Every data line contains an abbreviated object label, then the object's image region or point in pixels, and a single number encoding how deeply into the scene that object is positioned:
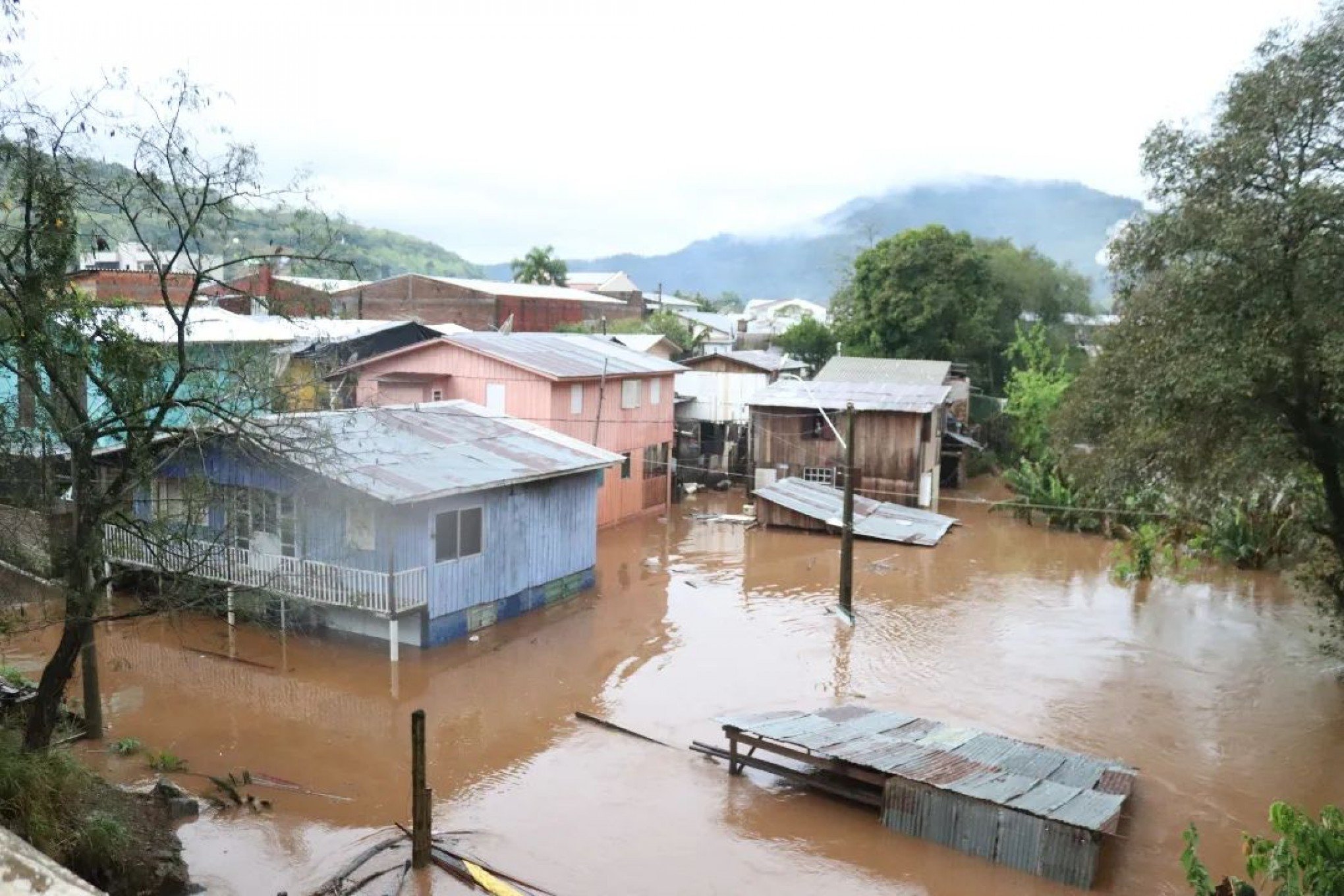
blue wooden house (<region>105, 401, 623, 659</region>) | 16.61
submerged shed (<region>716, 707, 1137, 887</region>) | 10.72
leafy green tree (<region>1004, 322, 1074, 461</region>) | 35.97
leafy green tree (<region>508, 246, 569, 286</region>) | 68.94
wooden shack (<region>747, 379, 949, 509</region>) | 31.31
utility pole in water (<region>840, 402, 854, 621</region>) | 19.53
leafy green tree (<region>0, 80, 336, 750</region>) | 8.96
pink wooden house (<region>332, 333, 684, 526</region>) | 27.16
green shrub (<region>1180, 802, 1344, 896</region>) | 7.16
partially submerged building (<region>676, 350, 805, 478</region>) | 36.81
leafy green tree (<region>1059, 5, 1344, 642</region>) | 11.88
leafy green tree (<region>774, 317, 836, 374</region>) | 48.56
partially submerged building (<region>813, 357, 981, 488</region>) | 36.12
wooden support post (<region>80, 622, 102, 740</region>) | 13.34
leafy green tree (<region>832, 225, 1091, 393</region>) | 41.75
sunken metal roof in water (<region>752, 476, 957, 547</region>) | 28.42
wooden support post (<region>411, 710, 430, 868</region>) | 10.41
